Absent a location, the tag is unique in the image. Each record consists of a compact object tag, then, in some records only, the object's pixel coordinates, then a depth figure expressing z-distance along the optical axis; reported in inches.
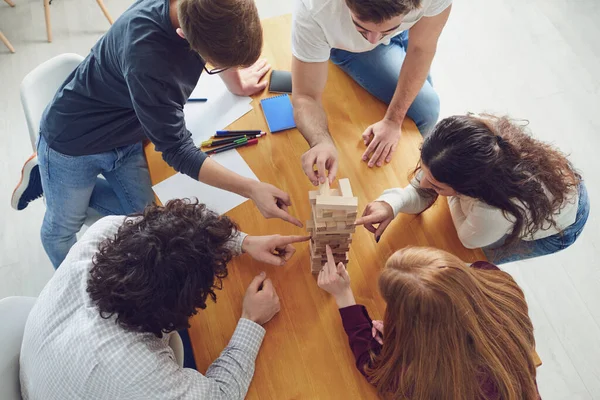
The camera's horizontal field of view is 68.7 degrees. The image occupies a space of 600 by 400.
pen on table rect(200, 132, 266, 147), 64.1
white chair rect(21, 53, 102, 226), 66.3
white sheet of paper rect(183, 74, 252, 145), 66.0
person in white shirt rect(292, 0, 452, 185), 59.2
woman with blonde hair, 42.0
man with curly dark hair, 43.0
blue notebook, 65.4
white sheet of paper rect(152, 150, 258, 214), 60.6
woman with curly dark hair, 50.4
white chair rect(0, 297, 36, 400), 44.9
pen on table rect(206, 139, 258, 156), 63.8
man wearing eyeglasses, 49.2
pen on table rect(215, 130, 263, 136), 64.6
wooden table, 48.9
